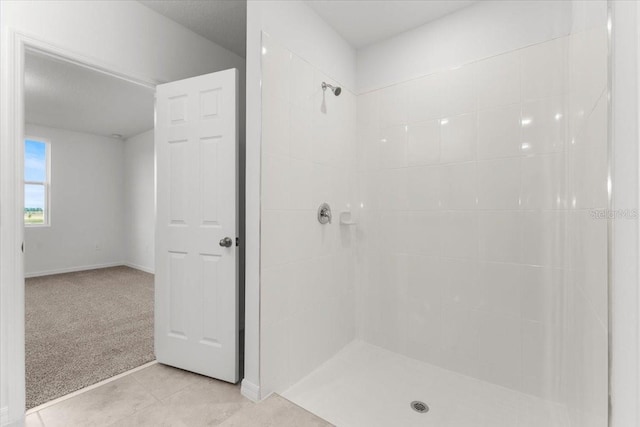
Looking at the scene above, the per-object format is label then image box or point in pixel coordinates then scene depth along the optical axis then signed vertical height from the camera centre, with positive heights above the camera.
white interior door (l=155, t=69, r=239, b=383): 1.98 -0.08
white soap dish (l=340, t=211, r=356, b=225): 2.35 -0.04
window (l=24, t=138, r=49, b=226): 5.18 +0.54
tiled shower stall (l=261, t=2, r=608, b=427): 1.74 -0.20
